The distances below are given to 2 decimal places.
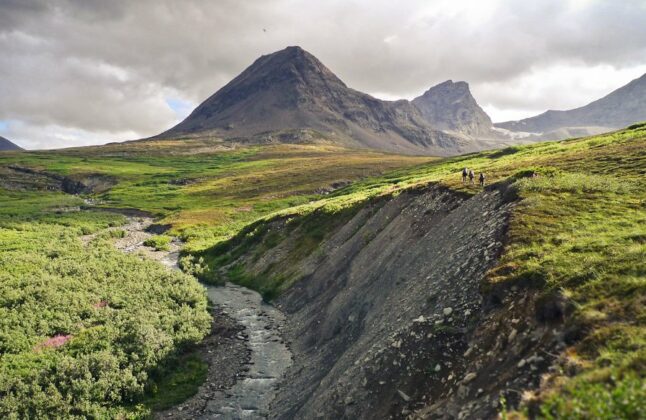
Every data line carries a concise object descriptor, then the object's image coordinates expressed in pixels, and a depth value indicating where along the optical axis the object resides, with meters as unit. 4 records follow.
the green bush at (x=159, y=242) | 82.12
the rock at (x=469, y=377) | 16.14
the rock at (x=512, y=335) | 16.33
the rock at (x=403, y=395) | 18.55
